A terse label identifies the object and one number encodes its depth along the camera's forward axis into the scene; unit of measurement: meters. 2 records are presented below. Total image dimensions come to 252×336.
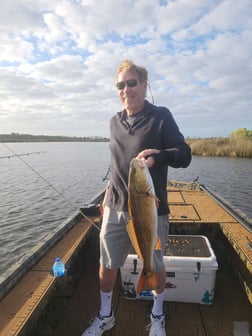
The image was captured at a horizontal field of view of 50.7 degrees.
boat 2.75
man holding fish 2.19
